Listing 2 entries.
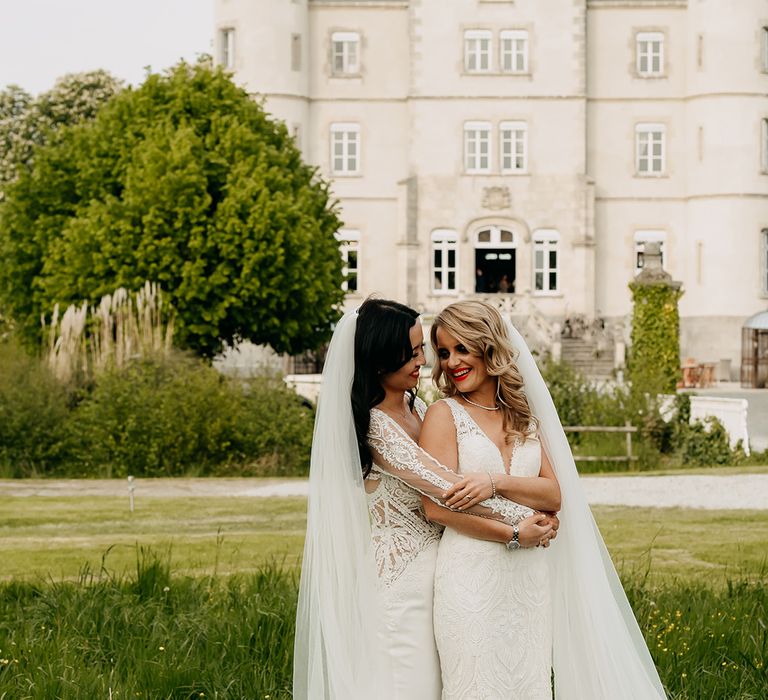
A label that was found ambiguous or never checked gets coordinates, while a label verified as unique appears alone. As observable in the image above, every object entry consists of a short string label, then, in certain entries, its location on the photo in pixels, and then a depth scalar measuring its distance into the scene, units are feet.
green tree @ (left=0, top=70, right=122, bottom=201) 148.66
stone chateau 139.33
